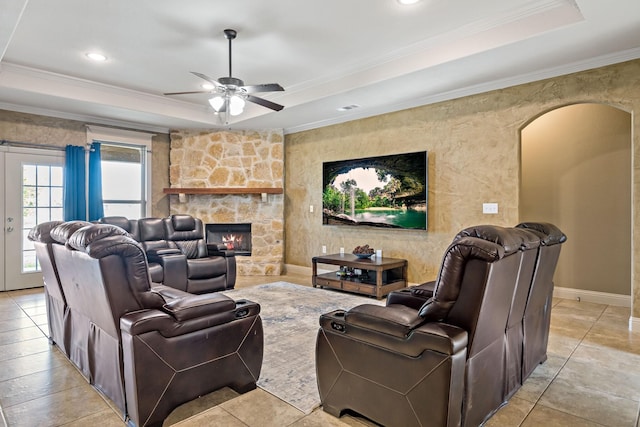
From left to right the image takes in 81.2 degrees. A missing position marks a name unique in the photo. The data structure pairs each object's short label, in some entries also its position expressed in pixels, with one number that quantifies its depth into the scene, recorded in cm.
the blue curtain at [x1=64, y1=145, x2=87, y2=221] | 585
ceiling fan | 376
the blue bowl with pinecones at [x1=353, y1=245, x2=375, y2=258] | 549
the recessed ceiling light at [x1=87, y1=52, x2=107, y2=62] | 429
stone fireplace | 700
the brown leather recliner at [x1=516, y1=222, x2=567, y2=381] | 241
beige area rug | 246
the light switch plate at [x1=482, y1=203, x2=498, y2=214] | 458
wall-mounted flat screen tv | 523
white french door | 546
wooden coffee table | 502
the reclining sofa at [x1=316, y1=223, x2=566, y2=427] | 170
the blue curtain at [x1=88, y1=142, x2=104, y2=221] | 609
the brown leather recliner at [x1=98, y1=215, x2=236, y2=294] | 499
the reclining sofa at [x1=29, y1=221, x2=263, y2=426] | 193
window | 643
